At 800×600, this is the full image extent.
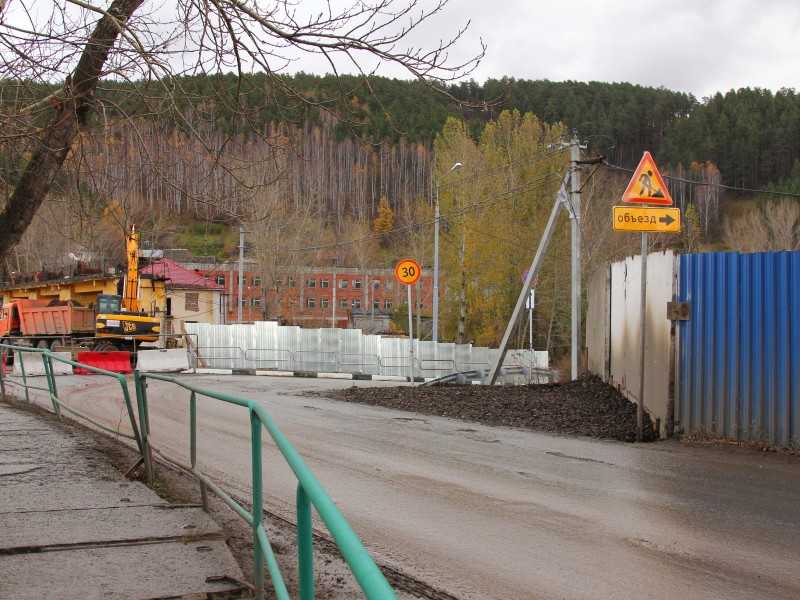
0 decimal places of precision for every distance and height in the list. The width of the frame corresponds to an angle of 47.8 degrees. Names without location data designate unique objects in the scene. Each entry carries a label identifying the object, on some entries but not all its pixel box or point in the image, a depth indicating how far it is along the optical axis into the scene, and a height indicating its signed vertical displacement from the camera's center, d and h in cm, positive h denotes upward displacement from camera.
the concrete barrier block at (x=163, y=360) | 3272 -232
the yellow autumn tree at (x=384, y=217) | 9449 +870
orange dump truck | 3988 -111
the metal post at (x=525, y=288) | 2261 +32
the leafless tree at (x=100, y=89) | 738 +183
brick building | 8181 +53
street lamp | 3979 +42
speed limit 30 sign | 2294 +74
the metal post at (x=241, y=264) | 4512 +185
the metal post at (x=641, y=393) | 1222 -124
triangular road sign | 1209 +155
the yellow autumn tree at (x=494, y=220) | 4909 +445
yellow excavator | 3591 -90
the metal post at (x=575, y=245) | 2670 +171
